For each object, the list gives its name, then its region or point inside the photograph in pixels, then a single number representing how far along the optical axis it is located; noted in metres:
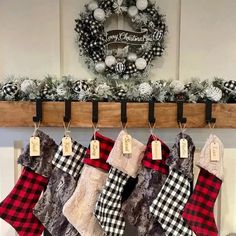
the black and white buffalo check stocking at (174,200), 1.30
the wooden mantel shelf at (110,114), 1.35
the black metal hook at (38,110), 1.35
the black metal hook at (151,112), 1.34
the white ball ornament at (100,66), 1.48
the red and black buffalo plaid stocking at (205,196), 1.29
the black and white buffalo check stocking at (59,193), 1.35
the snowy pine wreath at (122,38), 1.46
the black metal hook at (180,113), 1.35
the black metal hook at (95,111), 1.34
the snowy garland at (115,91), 1.35
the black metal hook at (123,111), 1.34
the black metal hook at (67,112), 1.35
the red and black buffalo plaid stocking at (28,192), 1.34
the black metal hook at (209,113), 1.35
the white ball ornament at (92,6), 1.46
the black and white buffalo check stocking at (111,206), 1.31
